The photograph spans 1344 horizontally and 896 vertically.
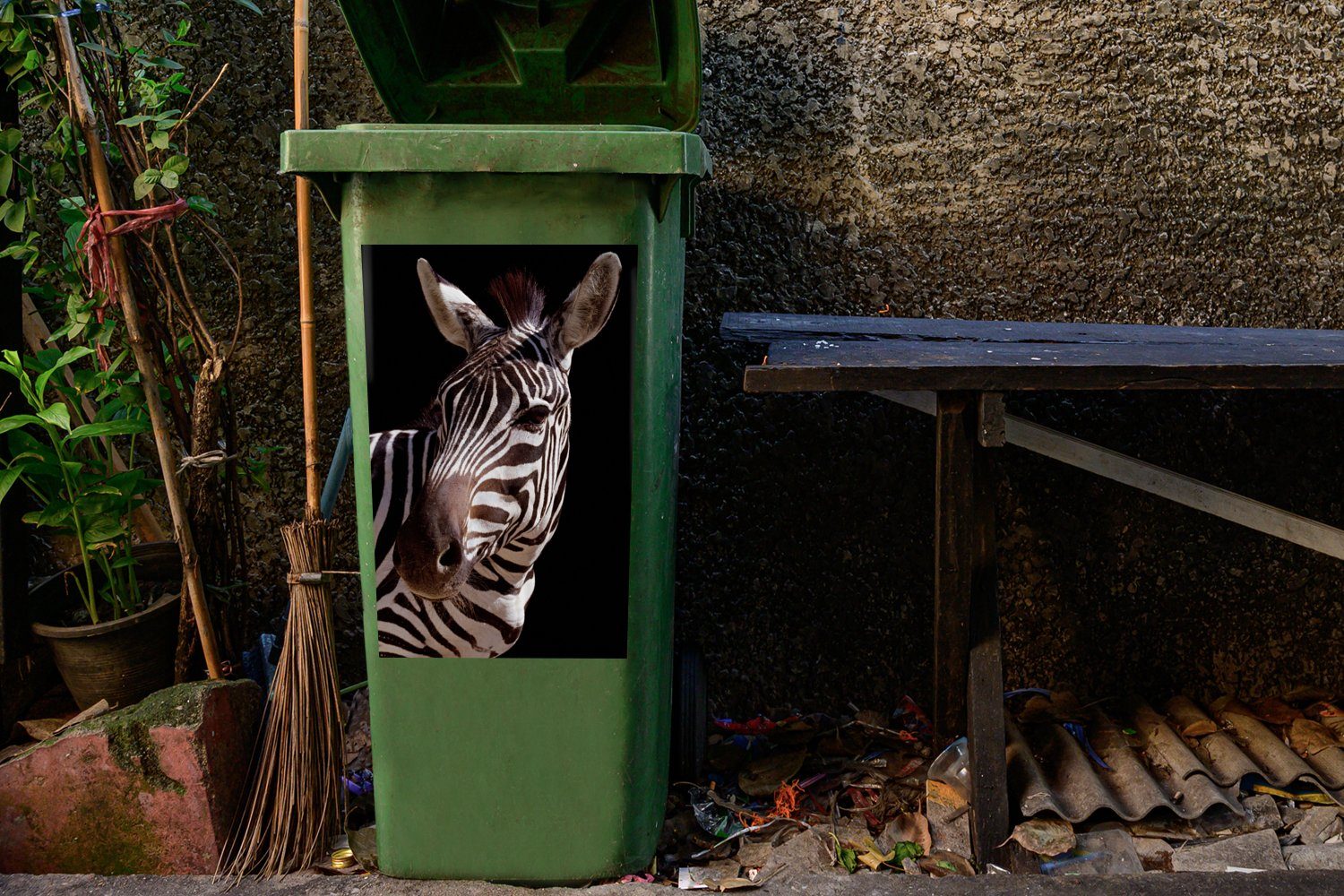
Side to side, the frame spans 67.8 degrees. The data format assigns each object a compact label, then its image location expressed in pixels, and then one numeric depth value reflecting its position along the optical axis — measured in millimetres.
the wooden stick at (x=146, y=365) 2162
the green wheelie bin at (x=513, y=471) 1812
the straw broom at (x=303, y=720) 2104
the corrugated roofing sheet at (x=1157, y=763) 2244
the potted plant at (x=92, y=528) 2186
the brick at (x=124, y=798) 2064
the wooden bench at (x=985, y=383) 1860
